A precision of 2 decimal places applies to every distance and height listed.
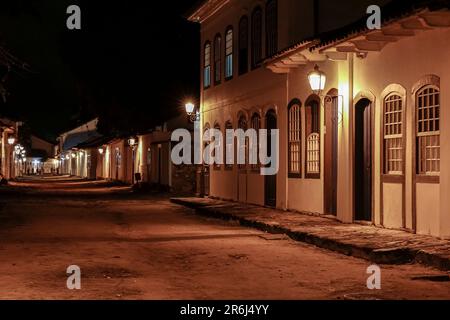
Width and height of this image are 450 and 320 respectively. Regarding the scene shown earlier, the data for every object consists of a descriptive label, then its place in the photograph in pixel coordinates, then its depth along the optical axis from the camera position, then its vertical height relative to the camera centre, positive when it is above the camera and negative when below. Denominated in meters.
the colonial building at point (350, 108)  12.79 +1.58
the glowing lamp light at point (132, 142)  44.55 +2.12
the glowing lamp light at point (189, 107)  27.89 +2.65
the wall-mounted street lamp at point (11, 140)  52.80 +2.60
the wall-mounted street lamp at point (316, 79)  16.75 +2.25
